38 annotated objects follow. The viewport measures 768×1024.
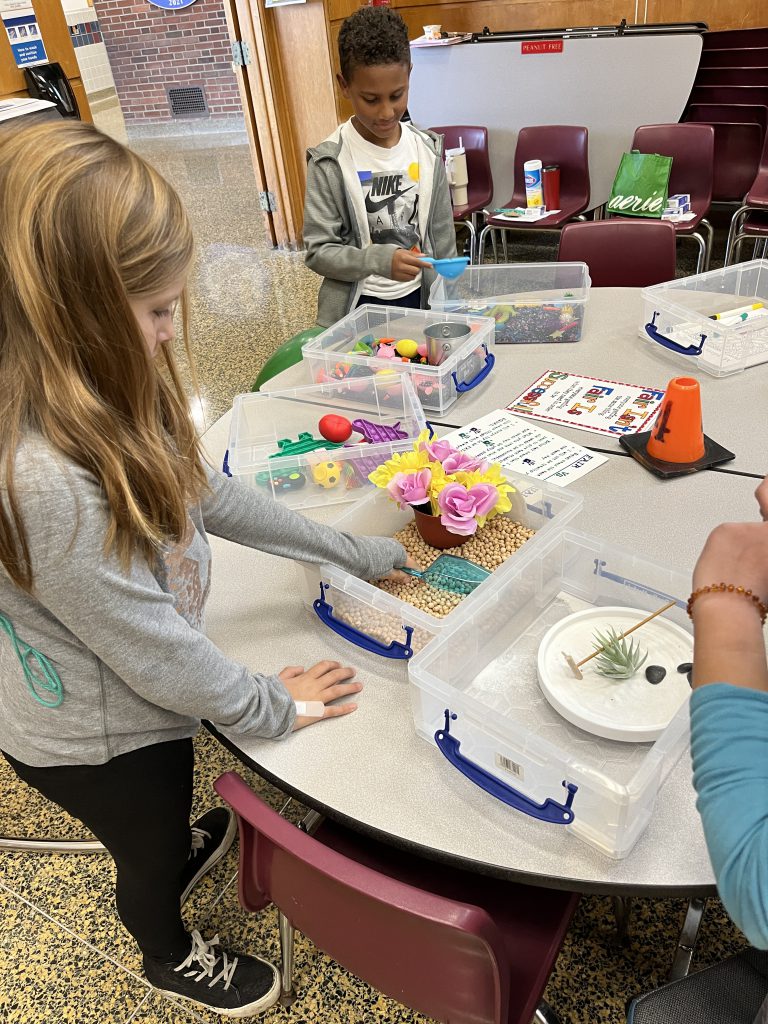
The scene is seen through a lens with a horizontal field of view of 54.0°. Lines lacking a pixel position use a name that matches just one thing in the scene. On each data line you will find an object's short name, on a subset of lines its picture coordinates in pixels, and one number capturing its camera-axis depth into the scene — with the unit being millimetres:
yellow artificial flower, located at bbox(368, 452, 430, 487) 1227
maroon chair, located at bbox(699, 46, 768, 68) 3863
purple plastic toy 1596
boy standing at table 2021
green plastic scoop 1146
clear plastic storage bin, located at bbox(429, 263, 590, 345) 1986
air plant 984
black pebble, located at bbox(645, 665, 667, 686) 975
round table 820
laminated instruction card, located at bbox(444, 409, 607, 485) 1491
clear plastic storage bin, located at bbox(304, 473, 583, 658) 1052
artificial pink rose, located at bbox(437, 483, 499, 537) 1167
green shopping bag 3537
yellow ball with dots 1452
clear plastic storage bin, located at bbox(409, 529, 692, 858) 812
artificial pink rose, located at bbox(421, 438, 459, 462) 1257
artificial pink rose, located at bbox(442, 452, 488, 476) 1227
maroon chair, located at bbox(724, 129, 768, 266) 3435
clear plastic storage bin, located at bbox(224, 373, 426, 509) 1465
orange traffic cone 1414
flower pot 1212
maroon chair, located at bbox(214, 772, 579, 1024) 743
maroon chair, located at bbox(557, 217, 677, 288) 2506
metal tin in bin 1790
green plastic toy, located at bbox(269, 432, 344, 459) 1537
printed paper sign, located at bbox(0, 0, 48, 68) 3414
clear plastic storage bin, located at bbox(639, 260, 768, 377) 1749
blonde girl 753
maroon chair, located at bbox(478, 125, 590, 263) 3951
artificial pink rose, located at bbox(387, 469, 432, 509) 1193
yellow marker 1803
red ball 1577
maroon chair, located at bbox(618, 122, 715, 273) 3600
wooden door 4453
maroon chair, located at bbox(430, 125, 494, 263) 4184
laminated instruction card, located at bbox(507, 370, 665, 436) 1636
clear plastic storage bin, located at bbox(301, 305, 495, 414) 1726
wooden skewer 995
